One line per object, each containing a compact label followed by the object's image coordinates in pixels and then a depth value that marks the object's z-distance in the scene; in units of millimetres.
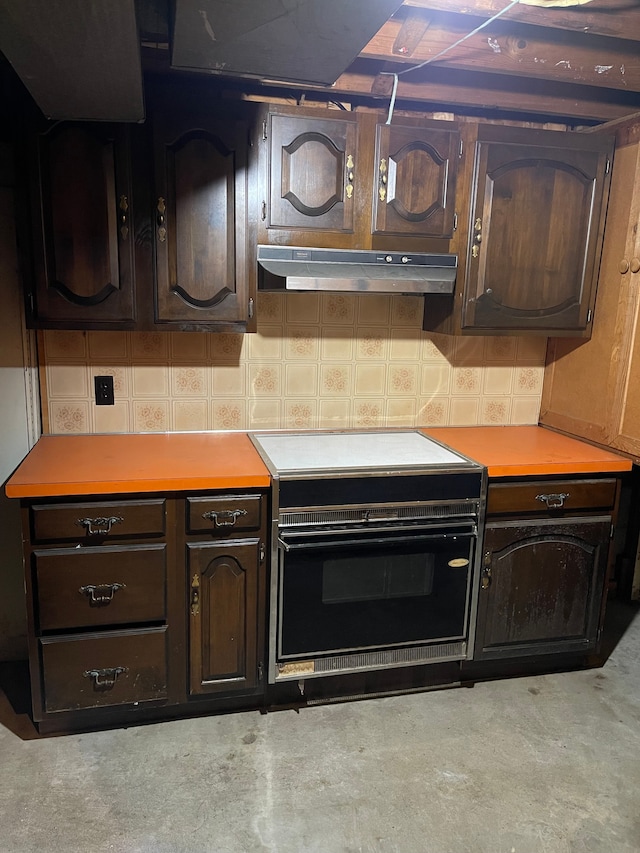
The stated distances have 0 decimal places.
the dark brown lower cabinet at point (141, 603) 1957
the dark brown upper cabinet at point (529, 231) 2350
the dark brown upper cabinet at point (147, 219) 2037
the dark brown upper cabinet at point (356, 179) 2174
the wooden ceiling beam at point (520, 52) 2018
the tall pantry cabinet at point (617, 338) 2379
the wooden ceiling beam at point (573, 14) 1827
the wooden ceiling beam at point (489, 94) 2266
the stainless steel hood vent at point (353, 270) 2148
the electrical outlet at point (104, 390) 2434
